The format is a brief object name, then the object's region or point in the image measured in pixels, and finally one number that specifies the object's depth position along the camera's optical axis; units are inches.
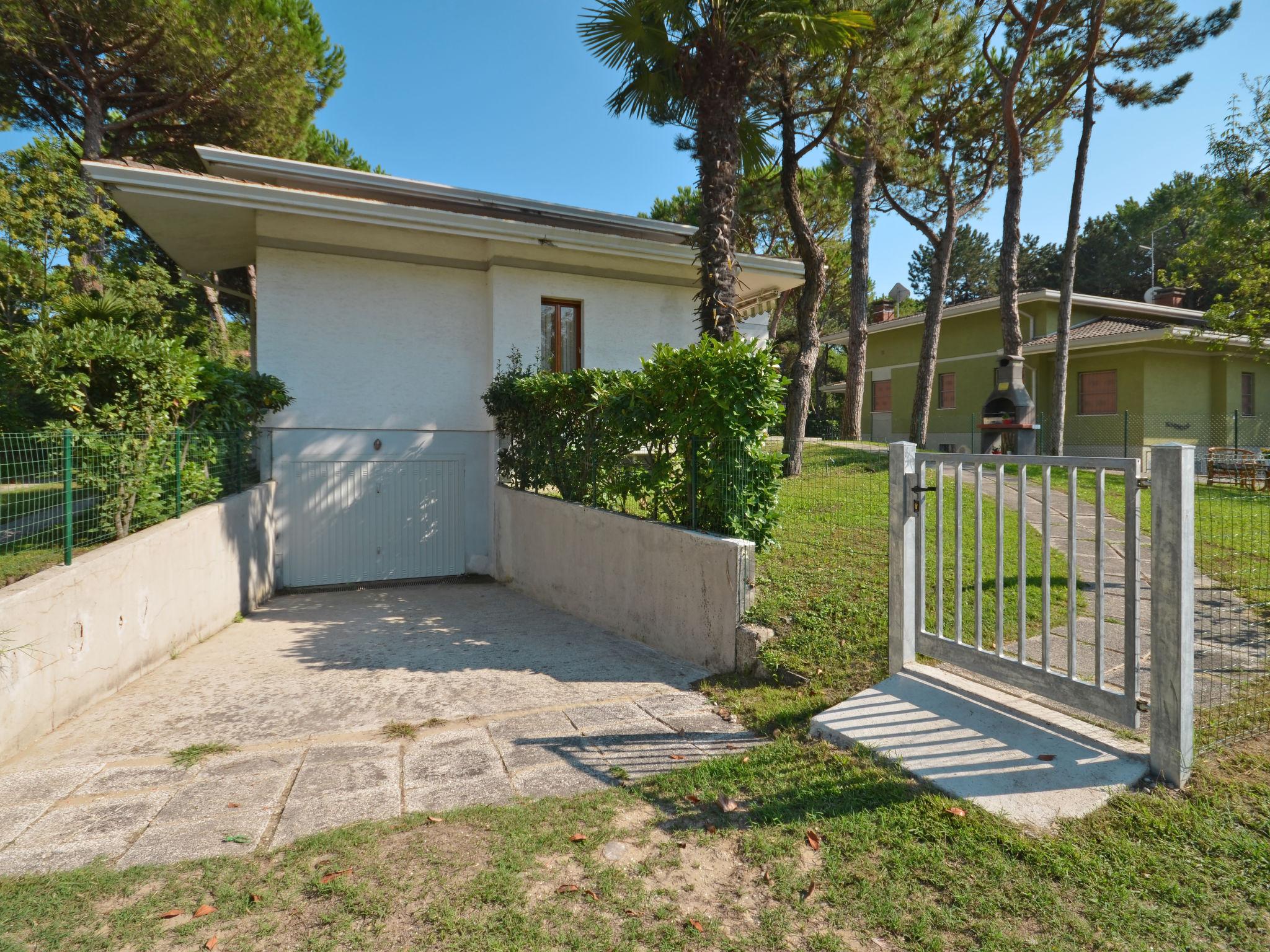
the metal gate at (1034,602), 129.6
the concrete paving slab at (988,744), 126.1
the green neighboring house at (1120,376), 821.9
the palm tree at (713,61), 341.1
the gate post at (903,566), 178.9
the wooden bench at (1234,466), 537.3
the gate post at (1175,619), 123.0
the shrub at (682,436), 234.2
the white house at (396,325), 416.2
